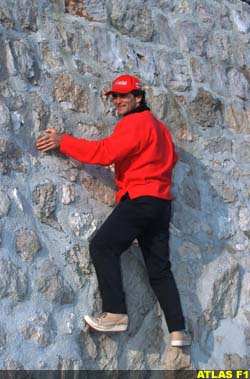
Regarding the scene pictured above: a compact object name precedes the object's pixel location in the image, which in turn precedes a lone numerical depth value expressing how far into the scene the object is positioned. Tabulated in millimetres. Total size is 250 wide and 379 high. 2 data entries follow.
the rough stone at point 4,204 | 3775
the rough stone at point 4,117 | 3926
